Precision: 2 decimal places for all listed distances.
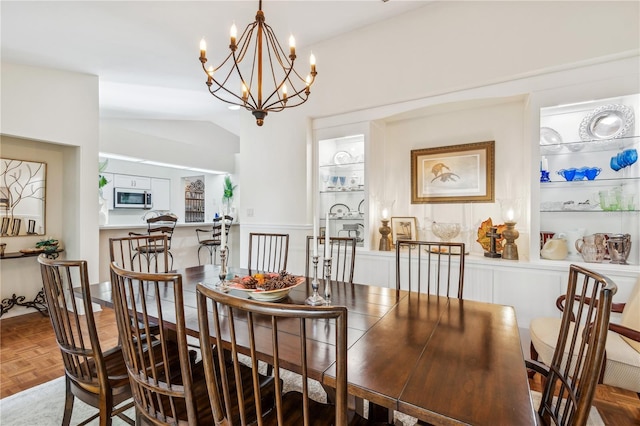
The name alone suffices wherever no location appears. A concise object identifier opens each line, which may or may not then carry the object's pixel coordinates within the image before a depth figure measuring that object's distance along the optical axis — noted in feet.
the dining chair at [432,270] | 9.18
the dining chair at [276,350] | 2.50
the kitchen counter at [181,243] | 14.39
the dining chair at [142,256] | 14.70
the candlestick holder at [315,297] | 5.31
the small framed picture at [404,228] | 10.82
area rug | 6.13
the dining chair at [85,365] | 4.44
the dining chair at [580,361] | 2.91
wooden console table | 11.20
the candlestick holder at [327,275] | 5.35
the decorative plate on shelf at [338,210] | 11.73
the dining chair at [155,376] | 3.40
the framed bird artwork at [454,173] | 9.85
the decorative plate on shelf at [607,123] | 7.57
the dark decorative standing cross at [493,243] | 8.93
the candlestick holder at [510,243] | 8.68
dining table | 2.78
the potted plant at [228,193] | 23.71
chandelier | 11.31
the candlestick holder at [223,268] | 6.05
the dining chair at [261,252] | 12.34
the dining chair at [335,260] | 10.27
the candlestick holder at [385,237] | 10.57
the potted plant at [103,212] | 15.02
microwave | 22.55
